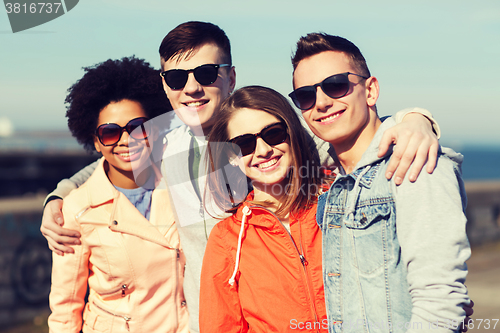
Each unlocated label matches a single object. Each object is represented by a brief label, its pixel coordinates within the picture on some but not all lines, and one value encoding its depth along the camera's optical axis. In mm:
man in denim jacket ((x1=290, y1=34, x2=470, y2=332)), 1646
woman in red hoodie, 2143
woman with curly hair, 2631
